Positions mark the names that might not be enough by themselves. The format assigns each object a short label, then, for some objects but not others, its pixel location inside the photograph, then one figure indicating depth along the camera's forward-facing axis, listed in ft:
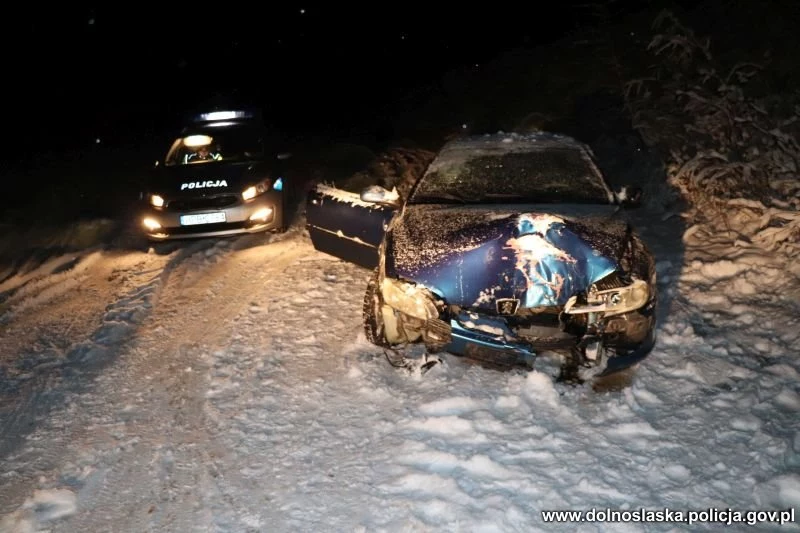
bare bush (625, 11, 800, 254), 21.54
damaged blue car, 12.69
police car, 23.91
